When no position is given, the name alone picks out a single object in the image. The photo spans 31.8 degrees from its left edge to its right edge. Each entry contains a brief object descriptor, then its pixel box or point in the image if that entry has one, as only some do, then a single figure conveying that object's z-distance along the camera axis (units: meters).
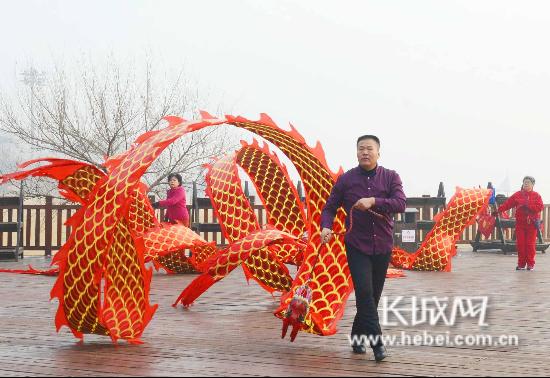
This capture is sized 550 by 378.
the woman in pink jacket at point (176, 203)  15.49
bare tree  28.41
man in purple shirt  6.76
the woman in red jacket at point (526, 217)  16.16
